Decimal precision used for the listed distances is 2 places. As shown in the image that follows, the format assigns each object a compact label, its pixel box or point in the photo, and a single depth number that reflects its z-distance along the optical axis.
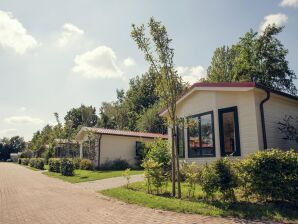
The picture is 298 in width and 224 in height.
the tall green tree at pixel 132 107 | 50.42
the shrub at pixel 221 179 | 7.06
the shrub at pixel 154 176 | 9.13
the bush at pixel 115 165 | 21.84
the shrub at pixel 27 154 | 51.85
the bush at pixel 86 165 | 21.52
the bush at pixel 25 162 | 38.43
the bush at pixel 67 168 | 17.84
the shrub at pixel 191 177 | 8.00
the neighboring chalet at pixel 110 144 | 21.87
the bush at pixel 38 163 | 26.84
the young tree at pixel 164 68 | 9.13
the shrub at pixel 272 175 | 6.30
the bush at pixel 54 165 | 20.60
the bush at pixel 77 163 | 22.64
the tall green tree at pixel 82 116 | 70.37
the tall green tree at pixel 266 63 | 30.00
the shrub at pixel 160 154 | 12.13
